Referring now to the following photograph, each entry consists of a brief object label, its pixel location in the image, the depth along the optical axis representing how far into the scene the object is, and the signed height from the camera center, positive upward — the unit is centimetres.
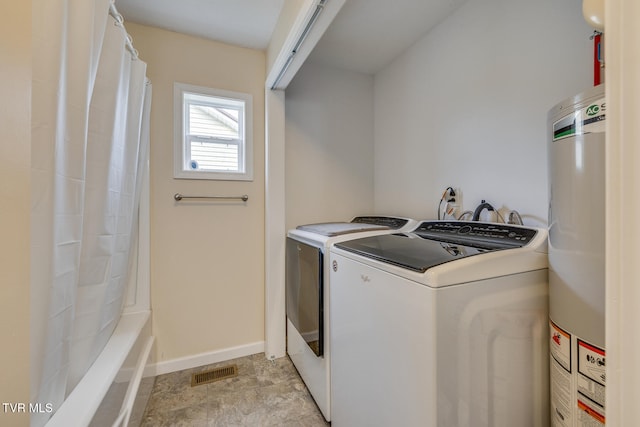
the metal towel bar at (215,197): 192 +12
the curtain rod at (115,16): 119 +92
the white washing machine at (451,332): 80 -40
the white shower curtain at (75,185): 76 +11
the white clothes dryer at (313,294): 146 -50
